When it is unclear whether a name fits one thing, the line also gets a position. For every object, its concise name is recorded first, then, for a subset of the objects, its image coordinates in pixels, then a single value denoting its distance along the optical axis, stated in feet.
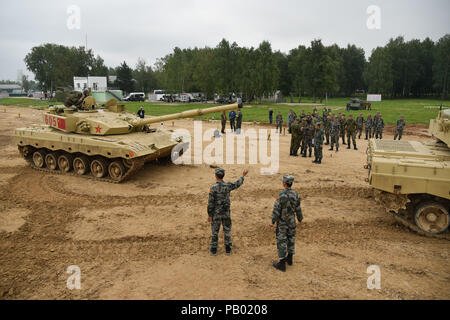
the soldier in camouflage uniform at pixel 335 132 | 53.26
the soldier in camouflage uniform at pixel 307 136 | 48.66
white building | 178.47
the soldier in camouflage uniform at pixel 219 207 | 20.03
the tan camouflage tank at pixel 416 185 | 22.47
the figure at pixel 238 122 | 71.41
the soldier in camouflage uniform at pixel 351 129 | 55.47
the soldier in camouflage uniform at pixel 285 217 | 18.76
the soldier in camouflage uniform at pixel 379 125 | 64.00
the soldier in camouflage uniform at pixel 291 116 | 69.47
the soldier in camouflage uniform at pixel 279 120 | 72.28
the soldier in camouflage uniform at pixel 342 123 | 59.29
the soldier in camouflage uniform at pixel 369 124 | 64.69
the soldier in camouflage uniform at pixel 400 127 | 61.26
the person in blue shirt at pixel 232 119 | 73.82
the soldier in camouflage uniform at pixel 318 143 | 44.45
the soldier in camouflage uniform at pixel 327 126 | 59.98
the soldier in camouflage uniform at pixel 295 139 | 47.98
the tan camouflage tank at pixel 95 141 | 35.68
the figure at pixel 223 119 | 70.28
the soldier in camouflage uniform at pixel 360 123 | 68.34
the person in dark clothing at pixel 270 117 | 83.87
